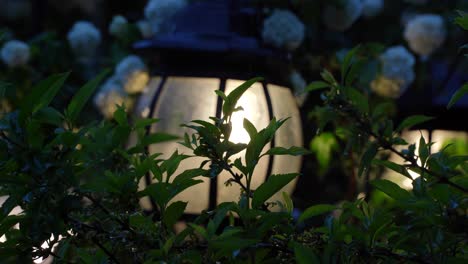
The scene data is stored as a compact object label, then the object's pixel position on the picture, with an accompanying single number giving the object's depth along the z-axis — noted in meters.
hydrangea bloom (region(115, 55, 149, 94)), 3.19
